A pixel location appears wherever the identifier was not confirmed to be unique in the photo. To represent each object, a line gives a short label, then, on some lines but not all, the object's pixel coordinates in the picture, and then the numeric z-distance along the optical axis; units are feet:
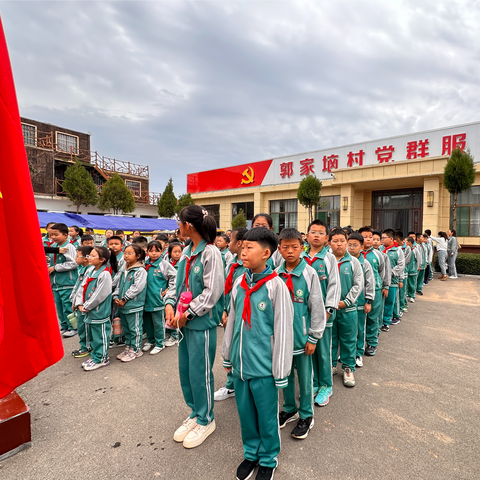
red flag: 5.10
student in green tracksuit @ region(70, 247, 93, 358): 13.88
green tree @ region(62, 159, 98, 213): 65.31
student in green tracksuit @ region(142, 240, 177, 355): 14.74
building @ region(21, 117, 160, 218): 73.26
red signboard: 66.95
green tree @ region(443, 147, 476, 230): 36.65
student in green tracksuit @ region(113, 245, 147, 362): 13.67
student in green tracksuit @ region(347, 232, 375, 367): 12.67
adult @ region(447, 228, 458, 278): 35.86
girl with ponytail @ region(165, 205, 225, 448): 7.92
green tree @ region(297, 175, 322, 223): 49.75
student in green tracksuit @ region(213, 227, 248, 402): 10.49
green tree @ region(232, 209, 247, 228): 62.02
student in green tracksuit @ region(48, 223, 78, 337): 17.26
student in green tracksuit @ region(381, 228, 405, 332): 18.09
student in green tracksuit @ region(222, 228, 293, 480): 6.64
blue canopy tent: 35.95
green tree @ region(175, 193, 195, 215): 71.61
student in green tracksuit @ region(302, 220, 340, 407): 9.81
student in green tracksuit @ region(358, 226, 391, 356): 14.16
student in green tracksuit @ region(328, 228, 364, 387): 11.38
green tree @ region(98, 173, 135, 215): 68.49
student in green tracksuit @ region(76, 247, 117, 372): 12.51
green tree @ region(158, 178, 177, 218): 73.97
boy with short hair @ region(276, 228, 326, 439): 8.09
